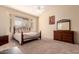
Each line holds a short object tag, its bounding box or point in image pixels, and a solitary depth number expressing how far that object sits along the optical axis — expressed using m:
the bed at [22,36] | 2.72
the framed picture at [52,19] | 2.90
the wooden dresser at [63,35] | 2.87
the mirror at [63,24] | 2.78
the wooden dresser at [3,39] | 2.64
